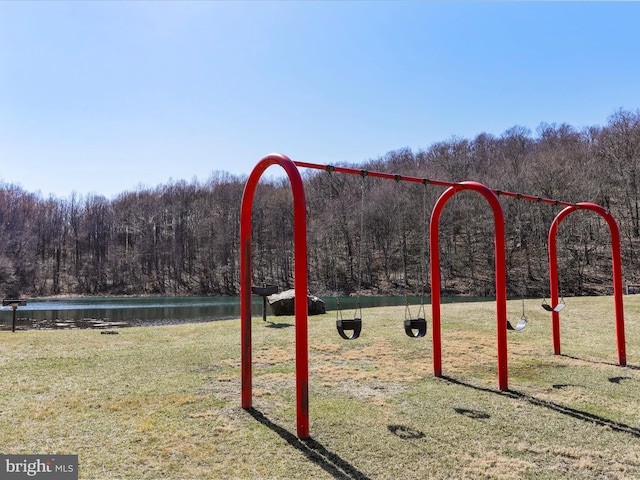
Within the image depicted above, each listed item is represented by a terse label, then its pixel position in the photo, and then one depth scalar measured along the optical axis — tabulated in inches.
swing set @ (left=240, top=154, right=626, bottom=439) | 197.6
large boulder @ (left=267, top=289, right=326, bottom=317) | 682.2
